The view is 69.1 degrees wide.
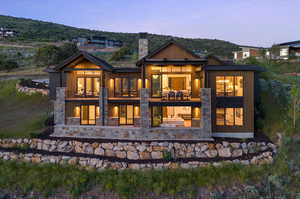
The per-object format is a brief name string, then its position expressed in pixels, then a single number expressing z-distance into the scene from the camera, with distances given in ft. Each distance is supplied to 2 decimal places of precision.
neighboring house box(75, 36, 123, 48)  221.87
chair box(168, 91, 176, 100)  52.95
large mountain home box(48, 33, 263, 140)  51.62
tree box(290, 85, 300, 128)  52.03
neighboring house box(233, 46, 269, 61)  150.26
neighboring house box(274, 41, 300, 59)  139.23
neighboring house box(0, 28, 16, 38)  247.70
